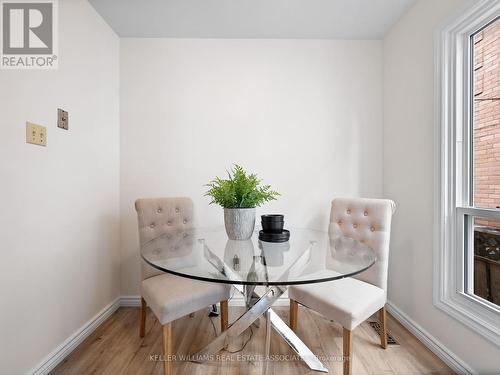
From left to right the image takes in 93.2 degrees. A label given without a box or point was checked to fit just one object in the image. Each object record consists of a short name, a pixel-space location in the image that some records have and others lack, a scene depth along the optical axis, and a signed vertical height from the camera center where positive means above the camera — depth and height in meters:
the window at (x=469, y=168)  1.43 +0.12
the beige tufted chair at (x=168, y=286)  1.35 -0.64
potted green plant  1.54 -0.09
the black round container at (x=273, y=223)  1.57 -0.24
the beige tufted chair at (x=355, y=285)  1.34 -0.65
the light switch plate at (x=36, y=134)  1.39 +0.32
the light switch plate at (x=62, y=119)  1.61 +0.48
